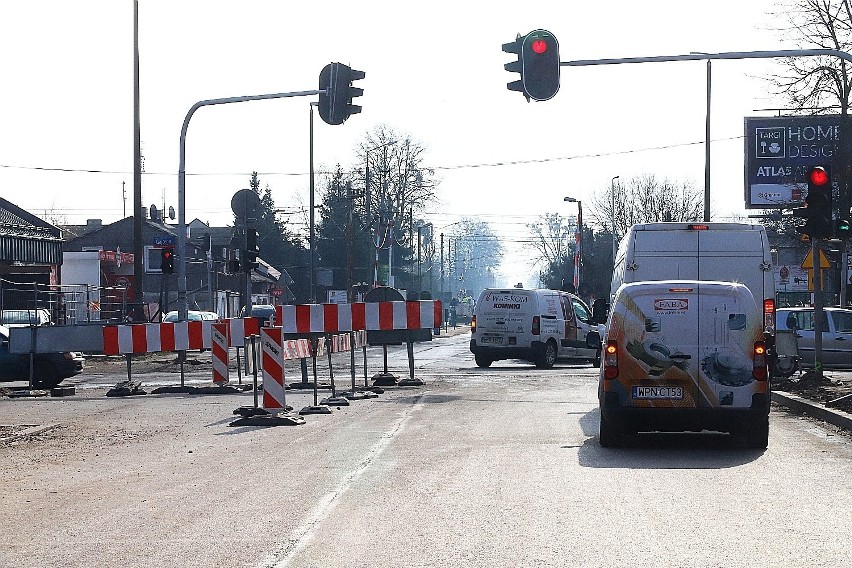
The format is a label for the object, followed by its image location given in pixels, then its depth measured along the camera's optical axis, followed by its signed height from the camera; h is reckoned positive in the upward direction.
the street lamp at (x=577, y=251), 72.00 +1.92
